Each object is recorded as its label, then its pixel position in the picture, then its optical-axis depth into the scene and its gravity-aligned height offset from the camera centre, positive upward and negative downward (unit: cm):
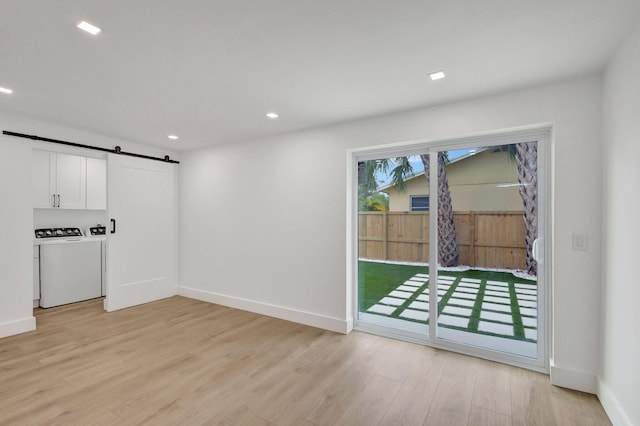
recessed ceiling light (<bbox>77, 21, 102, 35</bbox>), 172 +105
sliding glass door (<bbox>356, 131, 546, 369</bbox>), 278 -34
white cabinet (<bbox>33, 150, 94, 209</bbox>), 465 +49
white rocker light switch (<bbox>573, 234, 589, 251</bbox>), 235 -23
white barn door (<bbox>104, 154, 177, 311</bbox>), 428 -30
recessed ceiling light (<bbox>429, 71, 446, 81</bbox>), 231 +105
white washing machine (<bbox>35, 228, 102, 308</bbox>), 439 -83
